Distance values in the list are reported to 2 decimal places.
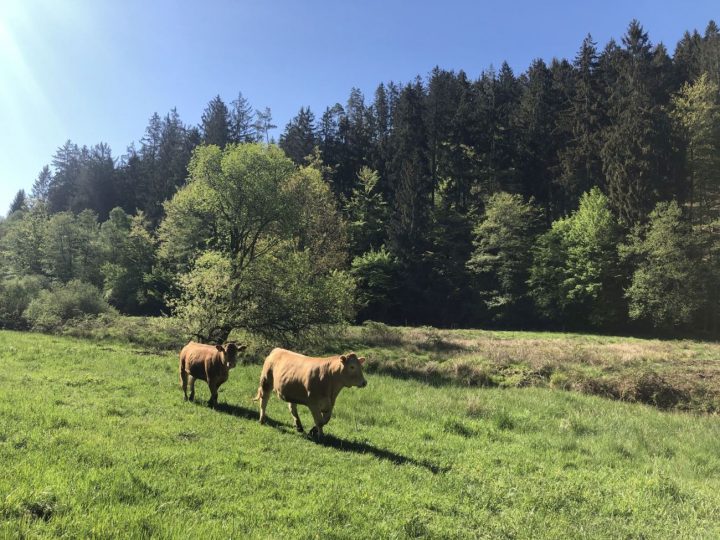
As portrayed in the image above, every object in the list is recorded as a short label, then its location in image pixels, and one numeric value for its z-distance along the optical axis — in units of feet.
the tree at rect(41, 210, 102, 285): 214.90
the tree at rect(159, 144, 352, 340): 80.59
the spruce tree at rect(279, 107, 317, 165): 265.54
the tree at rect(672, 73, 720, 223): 180.45
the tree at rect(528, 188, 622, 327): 175.01
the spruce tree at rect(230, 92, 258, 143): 344.28
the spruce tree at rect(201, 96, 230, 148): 311.06
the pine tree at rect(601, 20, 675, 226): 176.86
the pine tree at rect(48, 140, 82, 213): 364.58
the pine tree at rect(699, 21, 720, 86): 206.18
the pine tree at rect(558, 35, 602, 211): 208.54
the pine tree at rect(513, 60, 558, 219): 228.84
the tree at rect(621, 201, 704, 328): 154.61
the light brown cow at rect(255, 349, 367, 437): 30.99
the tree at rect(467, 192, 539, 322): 192.95
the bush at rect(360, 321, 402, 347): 110.93
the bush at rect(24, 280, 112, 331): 109.09
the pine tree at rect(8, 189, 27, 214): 409.57
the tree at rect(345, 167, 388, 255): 229.04
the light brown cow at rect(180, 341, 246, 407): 38.73
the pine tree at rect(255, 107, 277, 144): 361.08
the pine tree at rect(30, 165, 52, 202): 394.73
